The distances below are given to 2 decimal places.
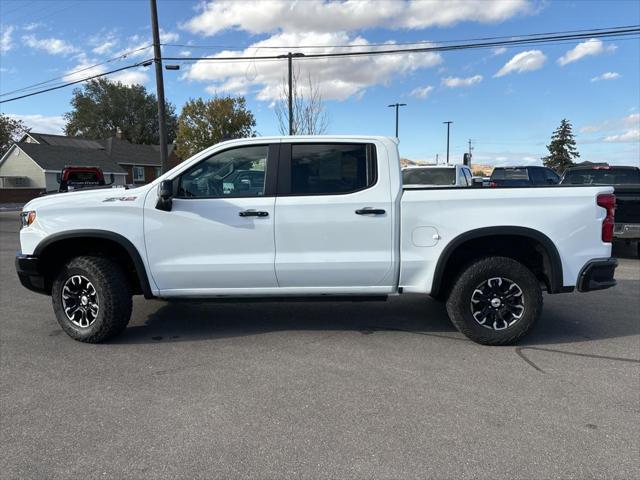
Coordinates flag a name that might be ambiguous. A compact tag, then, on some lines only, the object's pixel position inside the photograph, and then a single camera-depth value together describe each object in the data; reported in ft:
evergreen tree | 211.20
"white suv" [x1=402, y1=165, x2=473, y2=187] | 36.52
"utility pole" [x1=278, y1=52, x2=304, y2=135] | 73.68
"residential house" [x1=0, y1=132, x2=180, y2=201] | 134.00
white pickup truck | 14.37
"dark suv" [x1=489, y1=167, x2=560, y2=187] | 49.34
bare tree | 89.15
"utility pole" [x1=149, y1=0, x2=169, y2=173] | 58.70
